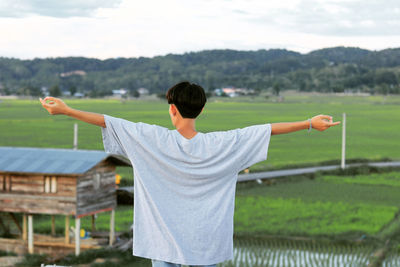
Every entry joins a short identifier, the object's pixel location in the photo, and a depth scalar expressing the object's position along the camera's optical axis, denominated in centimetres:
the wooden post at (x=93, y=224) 1351
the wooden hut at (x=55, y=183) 1175
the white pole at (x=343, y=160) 2633
